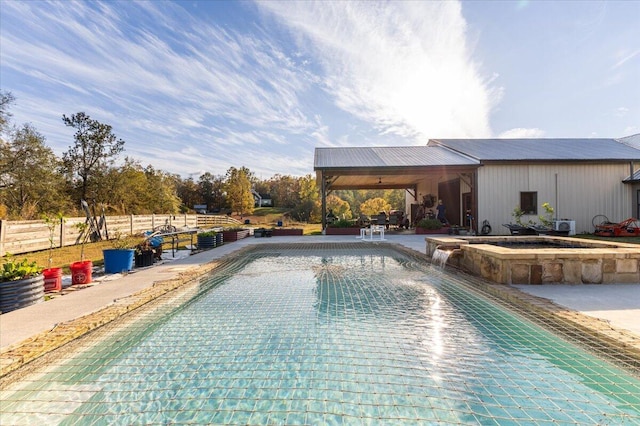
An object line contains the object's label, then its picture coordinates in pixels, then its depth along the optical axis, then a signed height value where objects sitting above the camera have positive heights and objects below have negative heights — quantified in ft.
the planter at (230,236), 39.72 -2.53
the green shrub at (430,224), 43.93 -1.16
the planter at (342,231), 44.45 -2.15
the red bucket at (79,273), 16.31 -2.98
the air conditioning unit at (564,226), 39.09 -1.32
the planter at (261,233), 44.88 -2.43
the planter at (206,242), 32.44 -2.68
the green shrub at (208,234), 32.86 -1.87
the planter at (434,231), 43.46 -2.14
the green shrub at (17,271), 12.31 -2.19
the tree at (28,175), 48.37 +6.79
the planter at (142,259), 21.61 -2.95
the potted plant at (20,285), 11.77 -2.69
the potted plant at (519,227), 38.47 -1.40
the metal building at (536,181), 42.78 +4.81
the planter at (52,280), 14.95 -3.05
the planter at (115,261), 19.53 -2.79
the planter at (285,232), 46.80 -2.40
